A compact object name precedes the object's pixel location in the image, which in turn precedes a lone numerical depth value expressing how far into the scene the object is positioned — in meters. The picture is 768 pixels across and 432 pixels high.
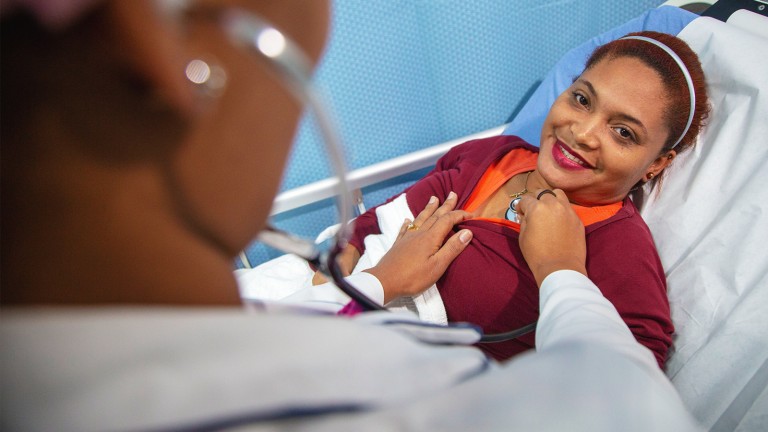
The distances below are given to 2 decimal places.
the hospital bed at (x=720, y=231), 1.02
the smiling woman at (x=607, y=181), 1.12
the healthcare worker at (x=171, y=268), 0.30
